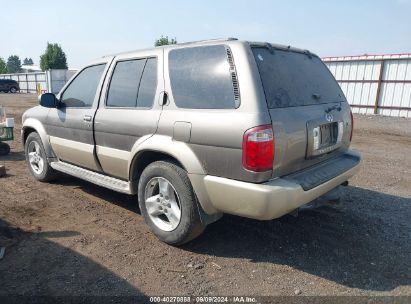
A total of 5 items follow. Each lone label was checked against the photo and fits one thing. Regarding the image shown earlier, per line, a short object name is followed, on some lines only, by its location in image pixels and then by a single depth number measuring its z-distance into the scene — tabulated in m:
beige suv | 2.78
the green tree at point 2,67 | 67.88
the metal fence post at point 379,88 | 16.38
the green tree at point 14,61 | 126.47
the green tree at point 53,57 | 47.56
